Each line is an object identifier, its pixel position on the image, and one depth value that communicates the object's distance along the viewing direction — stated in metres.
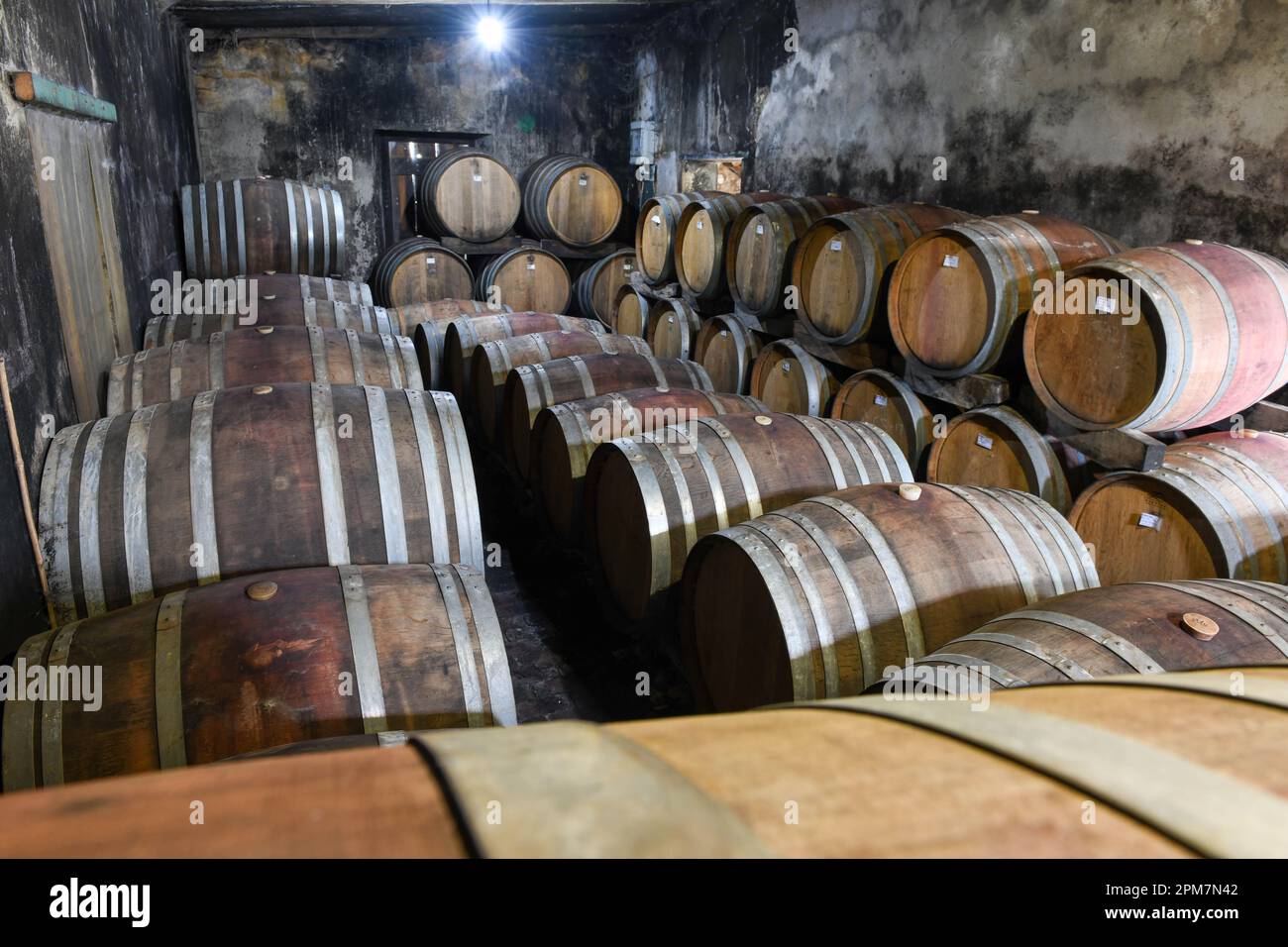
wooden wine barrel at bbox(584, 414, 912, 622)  3.48
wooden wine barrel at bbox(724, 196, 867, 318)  6.05
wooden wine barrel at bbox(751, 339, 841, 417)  5.90
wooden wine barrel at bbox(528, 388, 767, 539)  4.32
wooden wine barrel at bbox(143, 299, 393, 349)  5.00
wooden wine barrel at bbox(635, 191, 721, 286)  7.62
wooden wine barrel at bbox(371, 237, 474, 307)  9.59
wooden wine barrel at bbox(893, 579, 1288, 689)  1.99
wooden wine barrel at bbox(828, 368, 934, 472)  5.05
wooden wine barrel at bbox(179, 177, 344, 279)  6.95
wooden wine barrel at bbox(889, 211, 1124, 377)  4.20
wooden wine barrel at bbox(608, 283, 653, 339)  8.77
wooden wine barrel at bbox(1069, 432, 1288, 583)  3.18
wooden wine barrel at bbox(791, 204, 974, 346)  5.12
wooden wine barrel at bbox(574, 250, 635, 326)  10.32
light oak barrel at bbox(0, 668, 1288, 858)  0.67
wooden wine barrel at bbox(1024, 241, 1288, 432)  3.32
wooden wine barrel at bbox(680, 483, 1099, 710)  2.57
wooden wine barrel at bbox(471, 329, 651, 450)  5.78
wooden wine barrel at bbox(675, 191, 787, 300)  6.89
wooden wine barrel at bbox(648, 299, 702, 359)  7.64
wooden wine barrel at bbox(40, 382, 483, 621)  2.56
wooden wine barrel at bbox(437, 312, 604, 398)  6.45
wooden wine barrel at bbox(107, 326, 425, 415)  3.78
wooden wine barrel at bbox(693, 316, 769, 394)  6.72
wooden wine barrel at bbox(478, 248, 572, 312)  9.80
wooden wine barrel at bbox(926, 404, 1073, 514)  4.09
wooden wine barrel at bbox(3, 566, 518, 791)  1.88
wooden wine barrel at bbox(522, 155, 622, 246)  10.15
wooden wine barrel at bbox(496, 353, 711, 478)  5.07
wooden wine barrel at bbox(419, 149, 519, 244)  9.89
